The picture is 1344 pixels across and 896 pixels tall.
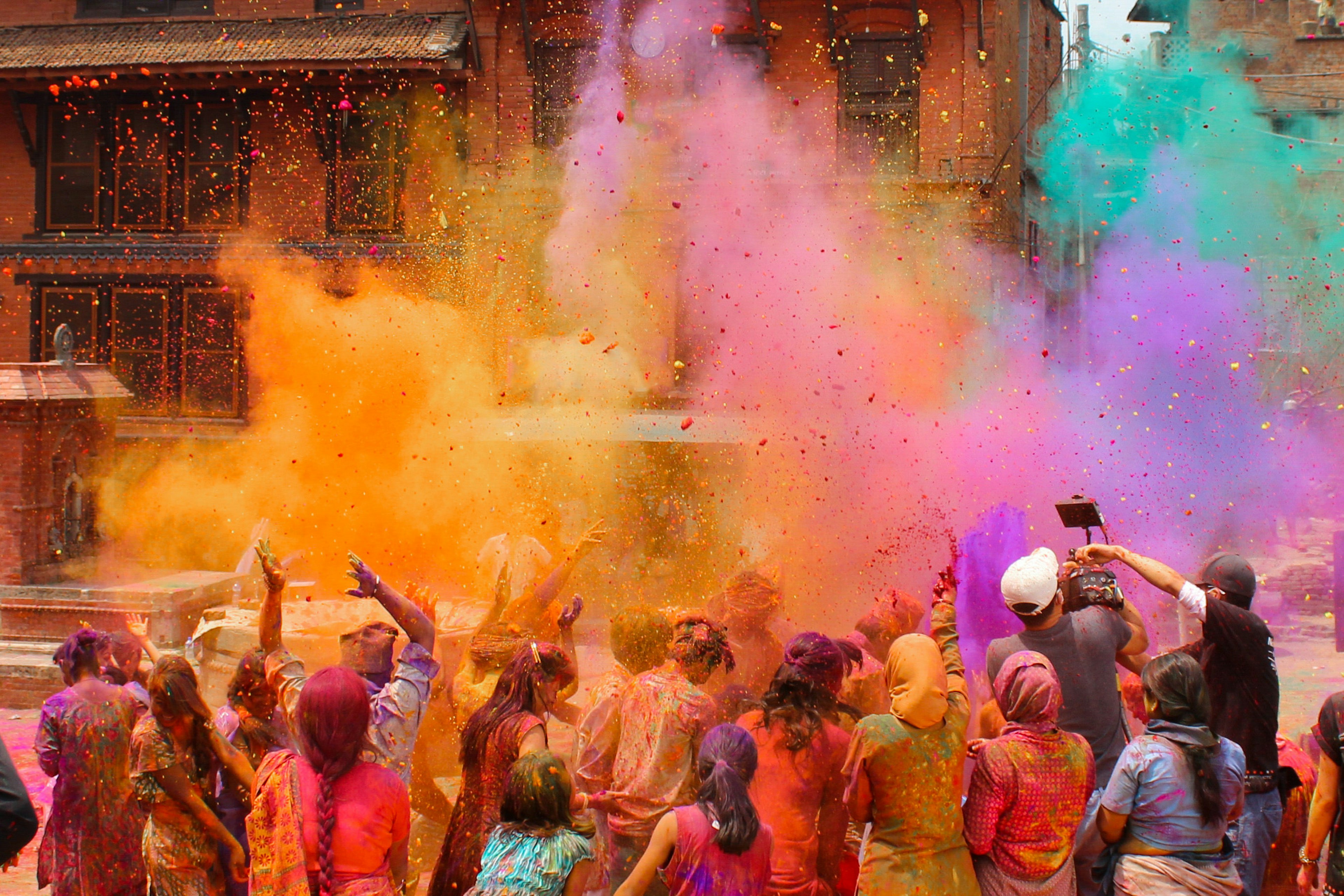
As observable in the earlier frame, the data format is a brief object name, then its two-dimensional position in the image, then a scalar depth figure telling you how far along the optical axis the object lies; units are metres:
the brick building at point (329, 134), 14.38
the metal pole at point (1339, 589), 8.02
